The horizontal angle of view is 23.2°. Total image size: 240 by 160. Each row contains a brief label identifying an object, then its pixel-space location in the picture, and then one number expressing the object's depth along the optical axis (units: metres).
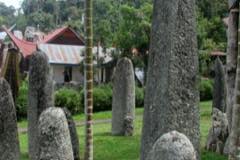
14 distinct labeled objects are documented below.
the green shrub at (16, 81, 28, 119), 26.27
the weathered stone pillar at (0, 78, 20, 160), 10.50
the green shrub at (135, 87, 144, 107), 31.94
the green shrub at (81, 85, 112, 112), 30.88
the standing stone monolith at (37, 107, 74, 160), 8.52
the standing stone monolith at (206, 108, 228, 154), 13.94
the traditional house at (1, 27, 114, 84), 52.56
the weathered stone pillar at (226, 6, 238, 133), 13.00
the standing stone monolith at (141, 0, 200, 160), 9.27
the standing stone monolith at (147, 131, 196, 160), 6.23
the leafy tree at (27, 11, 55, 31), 86.06
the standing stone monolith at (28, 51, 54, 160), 13.60
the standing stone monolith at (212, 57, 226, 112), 20.34
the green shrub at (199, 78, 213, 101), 36.78
